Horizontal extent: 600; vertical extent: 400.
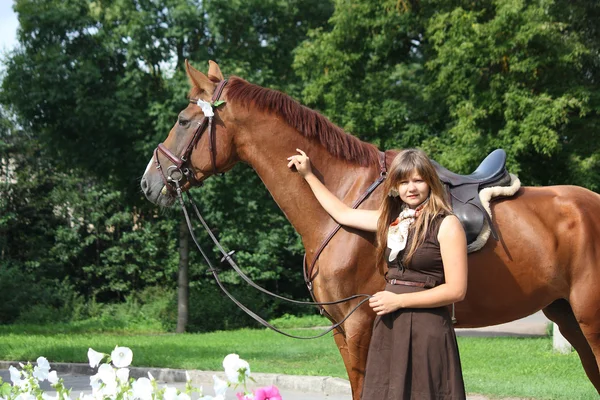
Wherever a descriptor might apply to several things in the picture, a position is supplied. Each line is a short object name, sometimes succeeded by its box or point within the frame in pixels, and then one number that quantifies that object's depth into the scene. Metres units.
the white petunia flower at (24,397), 3.18
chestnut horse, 4.56
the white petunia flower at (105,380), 3.08
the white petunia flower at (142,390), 2.95
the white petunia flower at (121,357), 3.17
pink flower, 3.05
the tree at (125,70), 18.44
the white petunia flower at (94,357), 3.21
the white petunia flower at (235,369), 2.96
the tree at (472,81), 15.76
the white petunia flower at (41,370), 3.46
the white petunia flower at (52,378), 3.32
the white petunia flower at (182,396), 2.99
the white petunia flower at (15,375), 3.52
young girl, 3.70
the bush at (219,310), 20.84
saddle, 4.55
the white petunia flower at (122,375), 3.09
